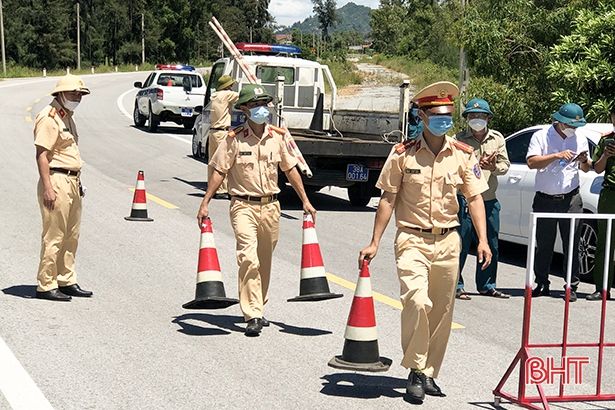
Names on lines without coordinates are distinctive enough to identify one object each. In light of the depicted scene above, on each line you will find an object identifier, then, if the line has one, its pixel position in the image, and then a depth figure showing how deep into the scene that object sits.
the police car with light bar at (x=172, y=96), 49.69
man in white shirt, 16.06
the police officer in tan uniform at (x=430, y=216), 10.37
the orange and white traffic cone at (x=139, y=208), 22.80
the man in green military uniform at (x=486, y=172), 15.92
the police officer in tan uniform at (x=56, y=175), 14.60
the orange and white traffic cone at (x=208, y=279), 13.33
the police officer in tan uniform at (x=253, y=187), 13.12
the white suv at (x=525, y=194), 17.53
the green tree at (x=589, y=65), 25.97
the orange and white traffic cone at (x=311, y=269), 13.76
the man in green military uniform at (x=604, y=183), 15.83
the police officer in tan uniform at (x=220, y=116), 27.07
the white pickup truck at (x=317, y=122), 25.55
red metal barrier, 9.92
